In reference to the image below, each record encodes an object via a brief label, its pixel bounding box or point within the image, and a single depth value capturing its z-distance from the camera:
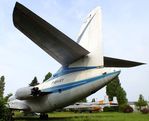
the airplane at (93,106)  52.11
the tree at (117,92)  63.75
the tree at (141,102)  74.50
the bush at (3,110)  10.03
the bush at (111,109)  58.61
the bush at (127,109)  49.16
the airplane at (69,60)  11.50
